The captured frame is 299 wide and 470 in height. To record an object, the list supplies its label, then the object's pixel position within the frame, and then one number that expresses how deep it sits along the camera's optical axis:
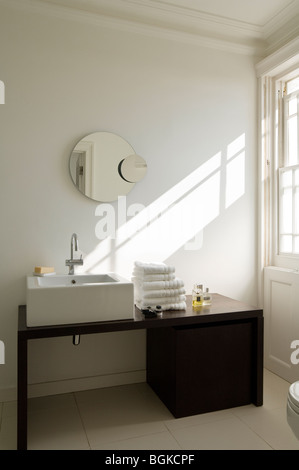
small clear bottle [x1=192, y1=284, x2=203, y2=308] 2.42
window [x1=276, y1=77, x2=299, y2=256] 2.82
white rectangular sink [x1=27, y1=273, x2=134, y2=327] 1.93
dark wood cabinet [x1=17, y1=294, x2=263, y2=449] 2.20
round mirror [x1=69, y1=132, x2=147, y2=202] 2.51
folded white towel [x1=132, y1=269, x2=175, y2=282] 2.30
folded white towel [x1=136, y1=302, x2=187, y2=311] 2.30
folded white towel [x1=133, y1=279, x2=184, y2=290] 2.28
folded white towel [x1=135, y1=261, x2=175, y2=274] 2.29
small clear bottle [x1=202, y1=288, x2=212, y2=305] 2.46
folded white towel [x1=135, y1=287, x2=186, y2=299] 2.28
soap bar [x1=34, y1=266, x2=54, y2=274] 2.33
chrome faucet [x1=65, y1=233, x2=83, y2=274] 2.37
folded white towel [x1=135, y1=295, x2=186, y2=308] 2.28
